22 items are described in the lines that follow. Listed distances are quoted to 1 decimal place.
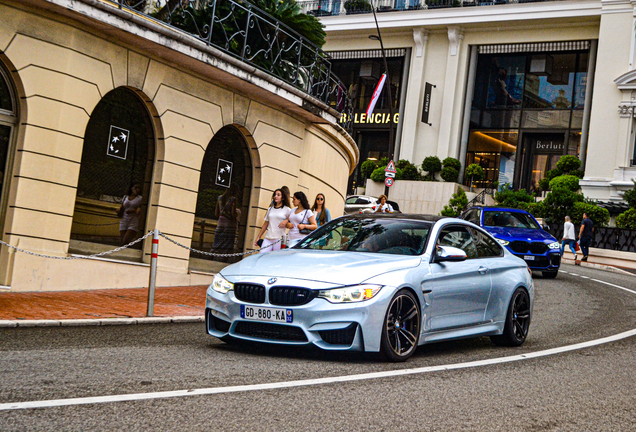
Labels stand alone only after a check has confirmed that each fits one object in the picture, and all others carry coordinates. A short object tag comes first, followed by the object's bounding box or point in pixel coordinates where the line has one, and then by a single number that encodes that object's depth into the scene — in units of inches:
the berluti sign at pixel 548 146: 1768.0
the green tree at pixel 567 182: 1519.4
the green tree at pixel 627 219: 1283.2
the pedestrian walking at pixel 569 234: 1180.5
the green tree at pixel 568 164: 1608.0
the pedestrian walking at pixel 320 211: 545.3
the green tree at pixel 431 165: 1752.0
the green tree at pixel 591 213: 1325.0
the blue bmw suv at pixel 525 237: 745.0
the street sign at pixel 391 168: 1167.0
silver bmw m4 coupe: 267.4
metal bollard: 367.9
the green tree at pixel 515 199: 1531.7
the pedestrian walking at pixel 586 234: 1129.4
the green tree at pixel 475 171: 1726.1
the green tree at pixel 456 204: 1604.3
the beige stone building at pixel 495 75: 1644.9
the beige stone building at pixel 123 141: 434.3
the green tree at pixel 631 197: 1360.7
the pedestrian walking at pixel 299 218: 510.9
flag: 1269.7
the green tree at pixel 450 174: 1716.3
